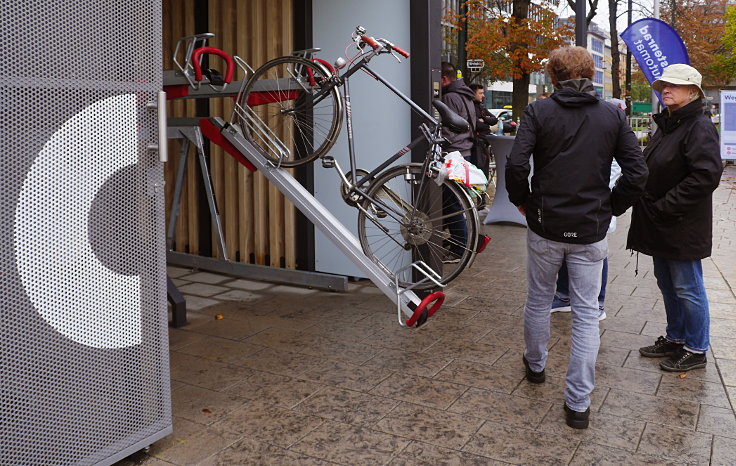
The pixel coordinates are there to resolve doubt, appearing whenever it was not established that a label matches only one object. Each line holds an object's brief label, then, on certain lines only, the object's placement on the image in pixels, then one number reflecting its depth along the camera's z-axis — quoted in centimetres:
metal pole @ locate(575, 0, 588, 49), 984
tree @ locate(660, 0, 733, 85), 3853
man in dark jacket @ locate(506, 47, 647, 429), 362
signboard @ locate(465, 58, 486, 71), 1712
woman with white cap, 417
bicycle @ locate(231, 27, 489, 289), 513
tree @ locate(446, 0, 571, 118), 2202
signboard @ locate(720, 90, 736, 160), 1034
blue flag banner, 784
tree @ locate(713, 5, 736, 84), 3641
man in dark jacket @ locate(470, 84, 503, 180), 1013
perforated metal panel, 275
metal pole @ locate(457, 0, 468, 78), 1302
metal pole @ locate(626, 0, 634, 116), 3044
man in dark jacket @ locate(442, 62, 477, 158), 832
